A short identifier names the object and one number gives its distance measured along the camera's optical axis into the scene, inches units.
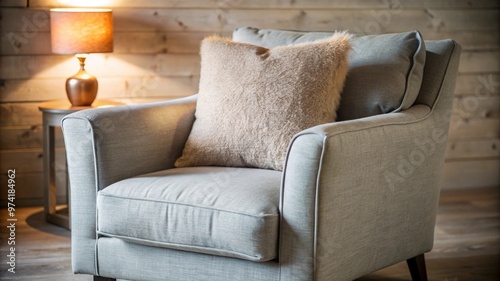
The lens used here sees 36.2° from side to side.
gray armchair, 76.1
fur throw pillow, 89.3
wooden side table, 121.2
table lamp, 119.0
